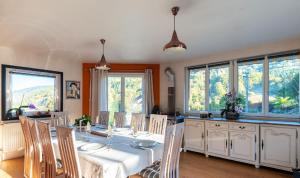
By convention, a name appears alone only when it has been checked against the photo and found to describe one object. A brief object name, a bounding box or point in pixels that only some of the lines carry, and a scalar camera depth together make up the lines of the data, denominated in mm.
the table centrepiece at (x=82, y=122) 2941
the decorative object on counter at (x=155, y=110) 4982
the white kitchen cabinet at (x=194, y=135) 4039
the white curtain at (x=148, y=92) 5125
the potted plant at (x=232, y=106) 3793
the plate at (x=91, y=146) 1958
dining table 1605
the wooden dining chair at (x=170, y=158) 1855
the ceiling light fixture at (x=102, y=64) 3004
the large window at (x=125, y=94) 5277
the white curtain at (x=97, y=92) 5023
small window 3766
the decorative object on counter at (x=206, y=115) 4156
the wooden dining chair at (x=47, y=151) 2023
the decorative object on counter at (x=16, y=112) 3766
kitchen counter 3086
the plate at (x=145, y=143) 2088
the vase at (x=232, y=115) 3758
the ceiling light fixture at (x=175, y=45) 2045
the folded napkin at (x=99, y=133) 2639
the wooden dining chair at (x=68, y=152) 1657
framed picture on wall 4879
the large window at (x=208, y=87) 4332
